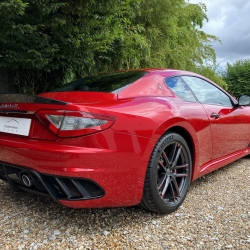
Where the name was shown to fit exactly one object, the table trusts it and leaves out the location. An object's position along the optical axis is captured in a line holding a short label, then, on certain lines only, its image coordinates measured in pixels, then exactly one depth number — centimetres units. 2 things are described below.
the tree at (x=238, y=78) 1441
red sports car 166
